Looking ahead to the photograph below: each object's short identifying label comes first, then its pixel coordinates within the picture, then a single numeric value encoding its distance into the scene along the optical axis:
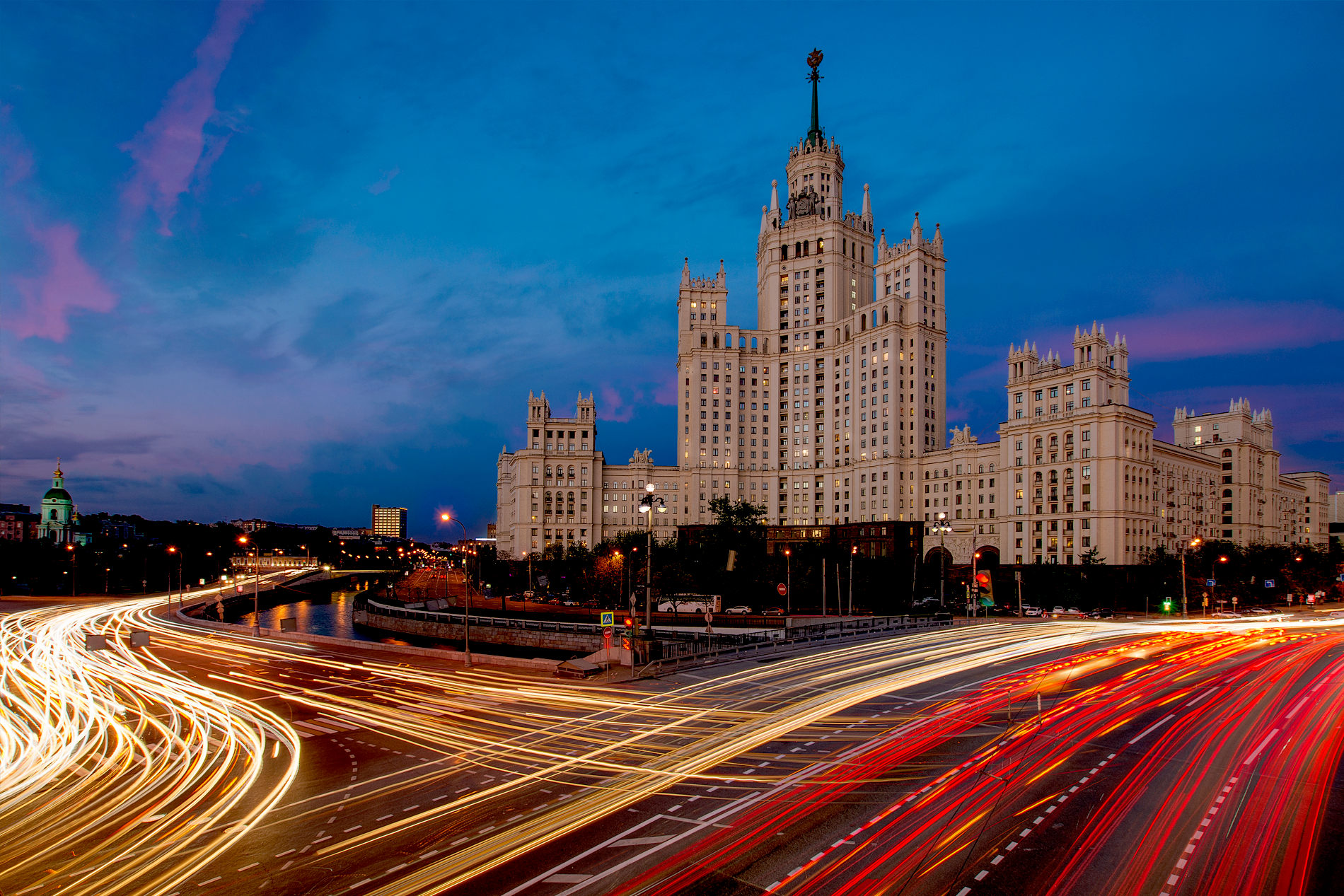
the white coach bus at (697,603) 80.12
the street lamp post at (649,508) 39.29
